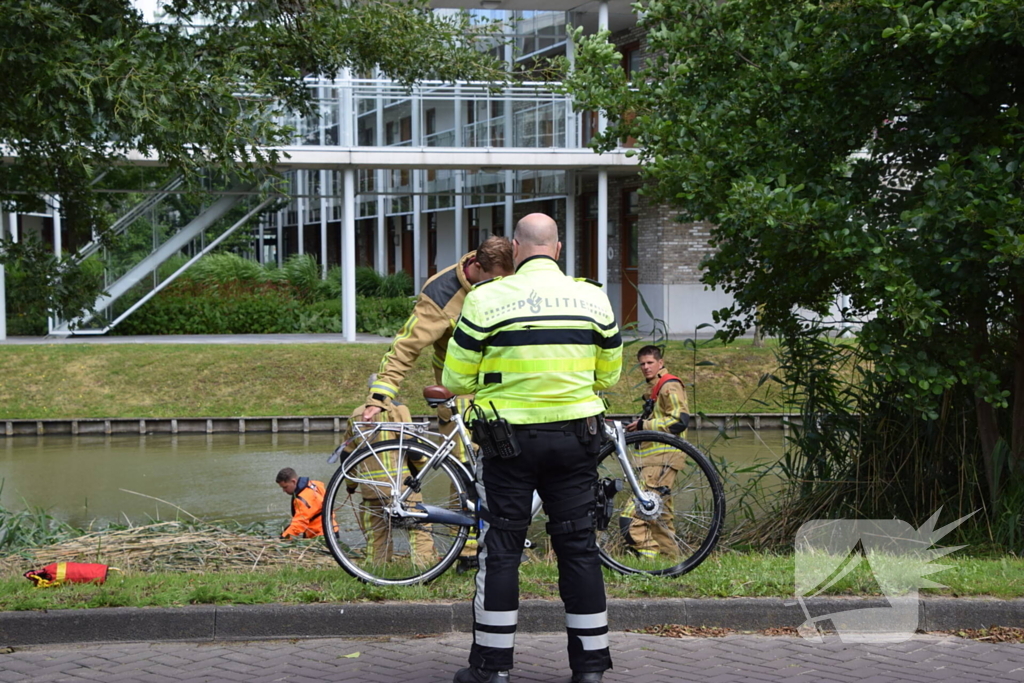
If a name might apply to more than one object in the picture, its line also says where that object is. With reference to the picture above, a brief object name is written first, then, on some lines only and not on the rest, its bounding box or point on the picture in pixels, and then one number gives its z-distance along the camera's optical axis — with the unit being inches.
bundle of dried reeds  542.0
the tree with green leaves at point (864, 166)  575.5
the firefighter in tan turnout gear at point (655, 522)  494.3
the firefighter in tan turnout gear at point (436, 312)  488.0
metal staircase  1973.4
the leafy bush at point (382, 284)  2447.1
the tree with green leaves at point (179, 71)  542.9
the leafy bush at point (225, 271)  2289.6
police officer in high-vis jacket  374.6
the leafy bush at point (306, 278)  2335.1
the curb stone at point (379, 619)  426.3
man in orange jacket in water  704.4
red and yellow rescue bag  464.8
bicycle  485.1
